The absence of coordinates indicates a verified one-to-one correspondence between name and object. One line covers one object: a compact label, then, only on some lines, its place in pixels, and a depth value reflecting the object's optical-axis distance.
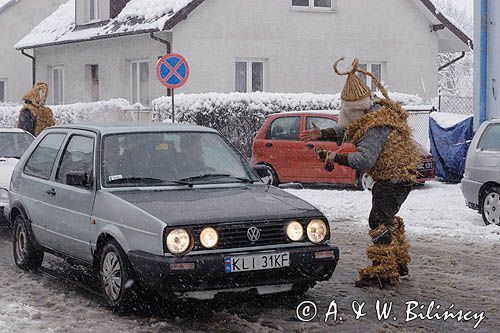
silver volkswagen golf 7.26
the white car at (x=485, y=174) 12.89
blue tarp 19.80
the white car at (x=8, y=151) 12.21
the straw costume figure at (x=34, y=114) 16.61
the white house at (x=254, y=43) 26.87
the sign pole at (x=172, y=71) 18.88
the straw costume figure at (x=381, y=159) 8.55
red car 18.27
